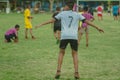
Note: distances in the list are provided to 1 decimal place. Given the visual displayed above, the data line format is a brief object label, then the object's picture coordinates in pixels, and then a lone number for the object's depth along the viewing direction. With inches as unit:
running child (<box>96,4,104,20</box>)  1626.5
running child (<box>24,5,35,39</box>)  797.9
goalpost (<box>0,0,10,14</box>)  2536.4
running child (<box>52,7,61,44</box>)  703.2
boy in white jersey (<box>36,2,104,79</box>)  381.7
